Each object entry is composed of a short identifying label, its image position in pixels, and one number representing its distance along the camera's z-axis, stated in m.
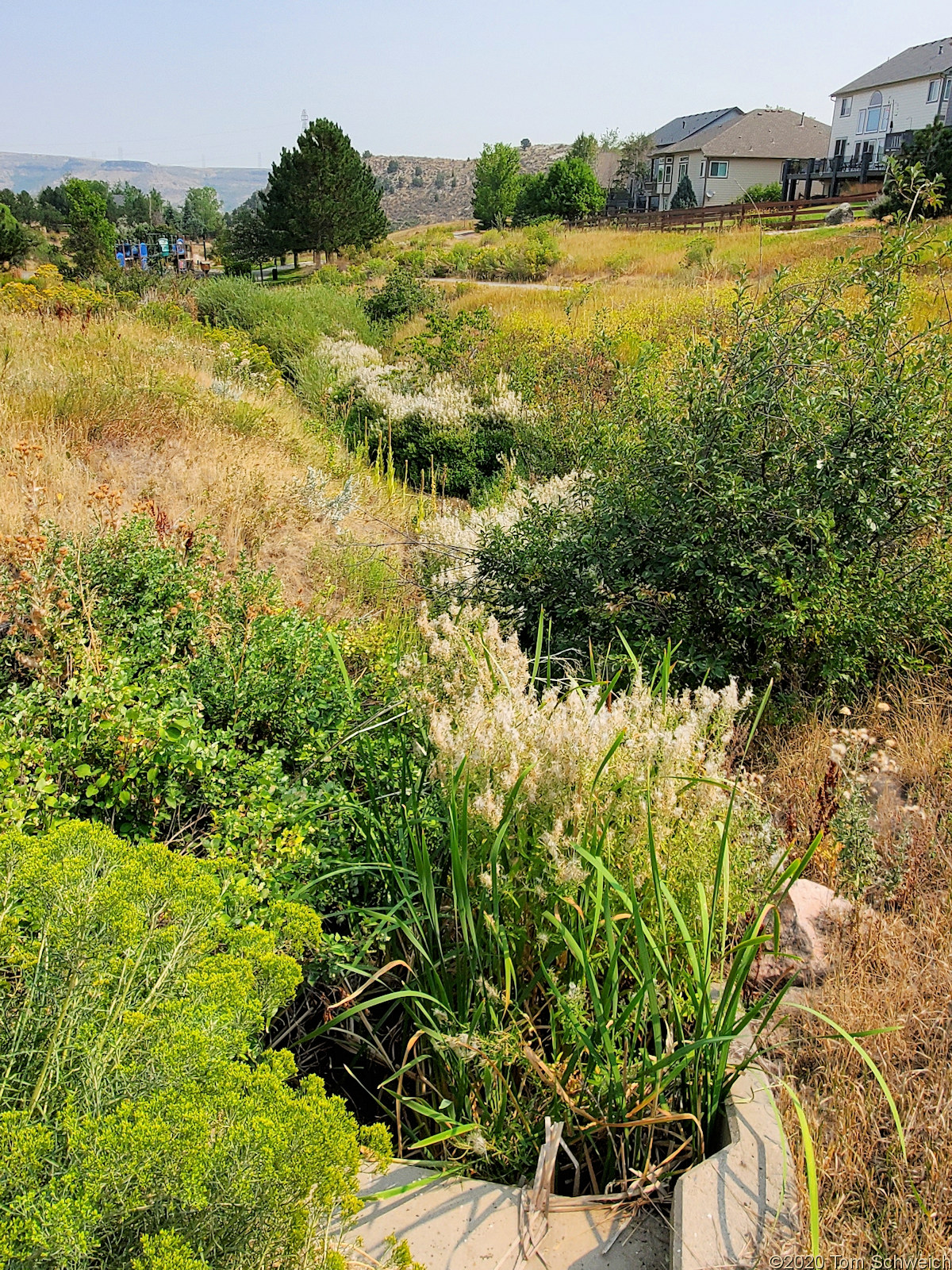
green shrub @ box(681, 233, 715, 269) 20.16
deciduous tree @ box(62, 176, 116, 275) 33.66
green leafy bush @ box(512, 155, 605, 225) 46.69
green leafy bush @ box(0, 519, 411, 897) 2.54
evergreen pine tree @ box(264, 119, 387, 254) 38.16
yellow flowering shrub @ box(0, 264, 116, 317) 10.27
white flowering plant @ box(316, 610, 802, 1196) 1.94
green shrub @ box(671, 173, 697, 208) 49.78
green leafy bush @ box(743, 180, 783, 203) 40.47
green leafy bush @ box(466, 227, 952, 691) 3.71
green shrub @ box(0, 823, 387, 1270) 1.16
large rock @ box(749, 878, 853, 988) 2.50
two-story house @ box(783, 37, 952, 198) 40.47
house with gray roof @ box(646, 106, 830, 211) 53.16
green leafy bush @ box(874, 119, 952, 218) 21.12
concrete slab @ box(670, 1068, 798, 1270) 1.67
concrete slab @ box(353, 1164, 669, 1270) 1.77
